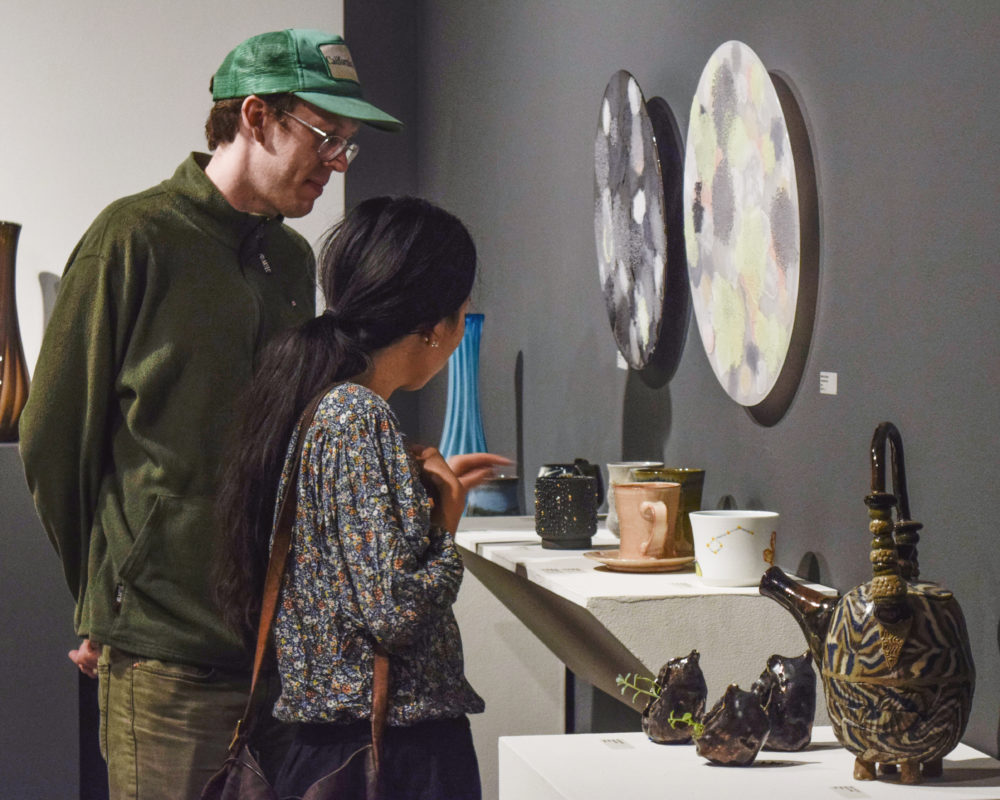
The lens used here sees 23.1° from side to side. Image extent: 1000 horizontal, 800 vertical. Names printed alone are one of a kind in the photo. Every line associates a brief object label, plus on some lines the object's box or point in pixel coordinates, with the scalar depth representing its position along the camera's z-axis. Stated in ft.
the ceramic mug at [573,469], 12.00
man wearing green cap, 10.47
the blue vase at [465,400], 14.76
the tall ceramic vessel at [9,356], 15.29
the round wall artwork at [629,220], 11.98
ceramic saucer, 10.58
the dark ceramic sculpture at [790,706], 9.11
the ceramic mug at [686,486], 10.82
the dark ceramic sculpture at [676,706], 9.27
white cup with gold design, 10.10
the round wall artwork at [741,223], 10.56
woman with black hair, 9.16
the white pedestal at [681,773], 8.69
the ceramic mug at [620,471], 11.66
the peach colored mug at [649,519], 10.61
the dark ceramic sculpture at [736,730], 8.98
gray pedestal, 14.59
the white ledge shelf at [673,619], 9.93
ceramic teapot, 8.55
